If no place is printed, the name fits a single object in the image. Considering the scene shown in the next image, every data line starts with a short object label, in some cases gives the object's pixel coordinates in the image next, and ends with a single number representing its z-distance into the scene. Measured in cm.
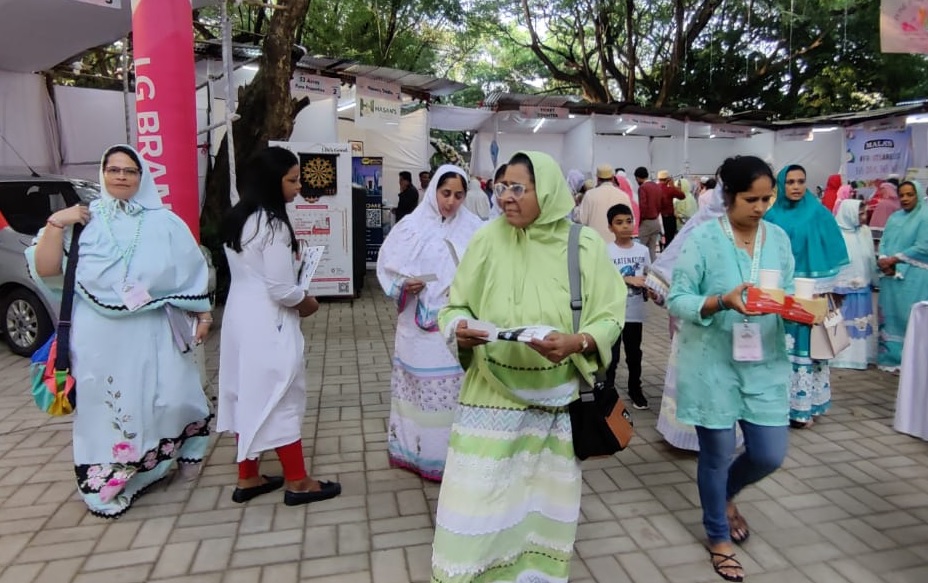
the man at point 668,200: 1188
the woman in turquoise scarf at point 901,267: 563
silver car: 638
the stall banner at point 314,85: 1019
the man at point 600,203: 797
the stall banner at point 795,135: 1759
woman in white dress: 320
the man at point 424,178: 1256
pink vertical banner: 410
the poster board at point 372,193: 1156
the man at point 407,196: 1149
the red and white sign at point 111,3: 553
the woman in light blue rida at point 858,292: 604
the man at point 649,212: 1052
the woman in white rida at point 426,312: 365
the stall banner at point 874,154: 1538
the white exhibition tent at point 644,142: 1484
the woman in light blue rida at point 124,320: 320
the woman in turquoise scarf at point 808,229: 419
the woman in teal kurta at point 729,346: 270
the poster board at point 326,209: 866
